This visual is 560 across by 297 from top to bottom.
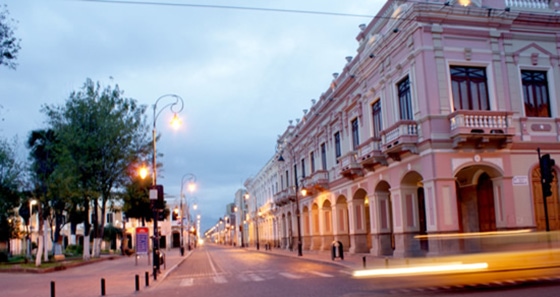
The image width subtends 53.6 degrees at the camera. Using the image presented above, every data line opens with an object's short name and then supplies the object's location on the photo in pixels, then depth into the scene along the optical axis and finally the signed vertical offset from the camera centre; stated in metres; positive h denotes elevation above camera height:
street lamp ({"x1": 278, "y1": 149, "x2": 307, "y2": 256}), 40.47 +4.69
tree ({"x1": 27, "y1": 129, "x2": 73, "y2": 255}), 36.16 +3.62
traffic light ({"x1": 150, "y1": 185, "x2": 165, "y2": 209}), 25.23 +1.43
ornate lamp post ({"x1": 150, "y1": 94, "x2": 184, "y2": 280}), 24.51 +0.86
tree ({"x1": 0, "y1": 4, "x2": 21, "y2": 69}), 16.48 +5.63
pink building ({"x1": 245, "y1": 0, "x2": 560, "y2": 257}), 24.38 +4.42
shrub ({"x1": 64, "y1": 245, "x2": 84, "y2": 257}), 58.61 -2.05
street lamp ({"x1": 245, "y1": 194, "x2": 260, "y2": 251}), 86.93 -0.09
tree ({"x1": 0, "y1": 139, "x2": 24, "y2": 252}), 38.41 +3.72
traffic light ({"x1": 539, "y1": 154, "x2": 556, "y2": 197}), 18.92 +1.27
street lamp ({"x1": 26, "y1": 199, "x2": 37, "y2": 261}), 40.46 -0.18
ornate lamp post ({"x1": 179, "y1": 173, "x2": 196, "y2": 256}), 58.18 +4.15
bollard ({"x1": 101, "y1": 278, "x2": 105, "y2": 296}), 17.79 -1.85
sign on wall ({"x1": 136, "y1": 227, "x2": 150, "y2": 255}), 30.92 -0.64
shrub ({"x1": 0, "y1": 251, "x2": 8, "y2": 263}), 41.91 -1.67
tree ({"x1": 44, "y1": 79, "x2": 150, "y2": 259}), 38.94 +6.48
